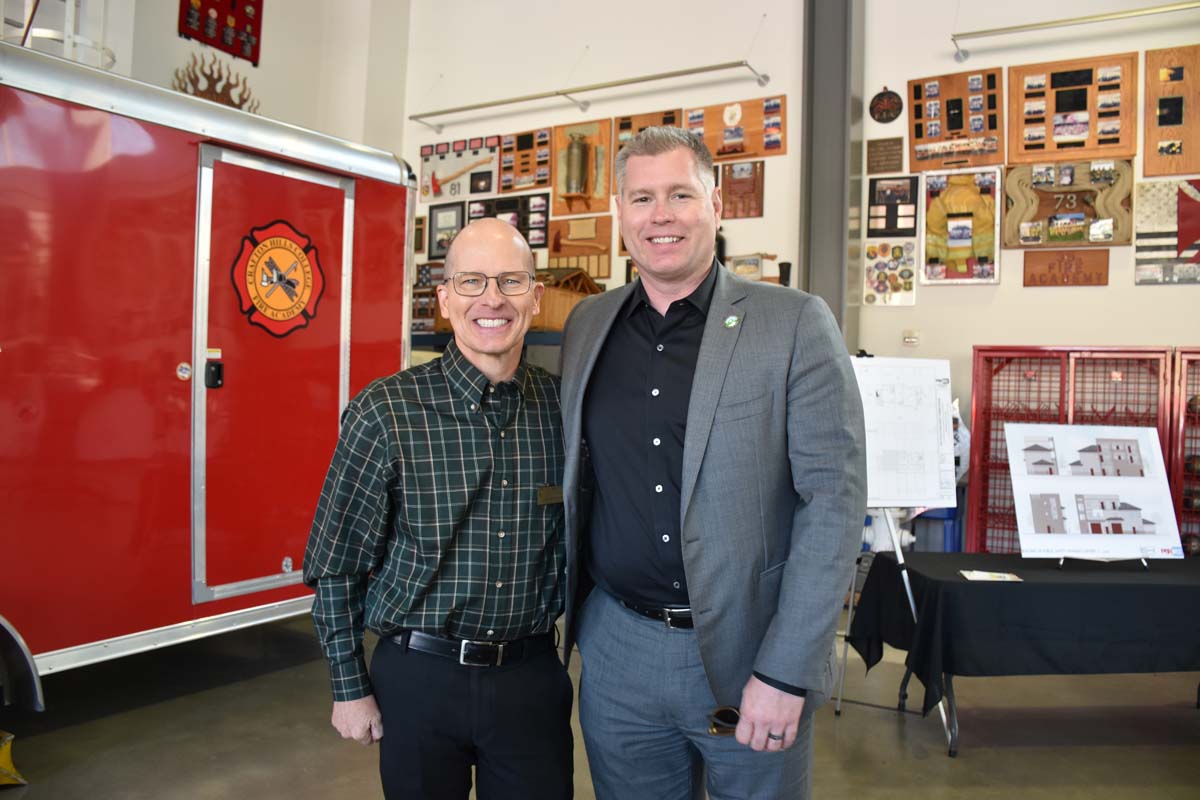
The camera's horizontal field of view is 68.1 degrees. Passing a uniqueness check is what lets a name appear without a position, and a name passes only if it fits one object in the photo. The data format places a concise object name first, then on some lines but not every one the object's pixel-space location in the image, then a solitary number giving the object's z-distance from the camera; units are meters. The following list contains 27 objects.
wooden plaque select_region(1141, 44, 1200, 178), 5.59
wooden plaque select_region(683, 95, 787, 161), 6.75
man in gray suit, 1.61
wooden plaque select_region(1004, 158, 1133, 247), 5.76
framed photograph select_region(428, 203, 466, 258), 8.35
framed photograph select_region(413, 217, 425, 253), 8.55
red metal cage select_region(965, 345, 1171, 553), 5.40
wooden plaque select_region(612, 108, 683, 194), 7.23
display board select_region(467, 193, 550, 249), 7.85
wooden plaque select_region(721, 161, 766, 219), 6.87
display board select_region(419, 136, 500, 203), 8.14
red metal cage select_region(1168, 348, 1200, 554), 5.20
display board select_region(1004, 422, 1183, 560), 3.82
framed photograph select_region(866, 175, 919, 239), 6.35
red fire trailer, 3.06
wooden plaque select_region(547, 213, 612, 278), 7.54
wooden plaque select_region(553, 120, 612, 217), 7.54
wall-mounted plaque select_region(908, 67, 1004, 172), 6.09
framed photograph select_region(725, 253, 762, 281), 6.81
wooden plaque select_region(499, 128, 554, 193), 7.82
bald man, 1.72
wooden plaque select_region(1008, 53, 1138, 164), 5.74
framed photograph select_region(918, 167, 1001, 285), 6.09
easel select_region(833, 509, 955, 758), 3.55
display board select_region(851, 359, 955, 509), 4.05
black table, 3.50
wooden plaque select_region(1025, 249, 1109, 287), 5.80
